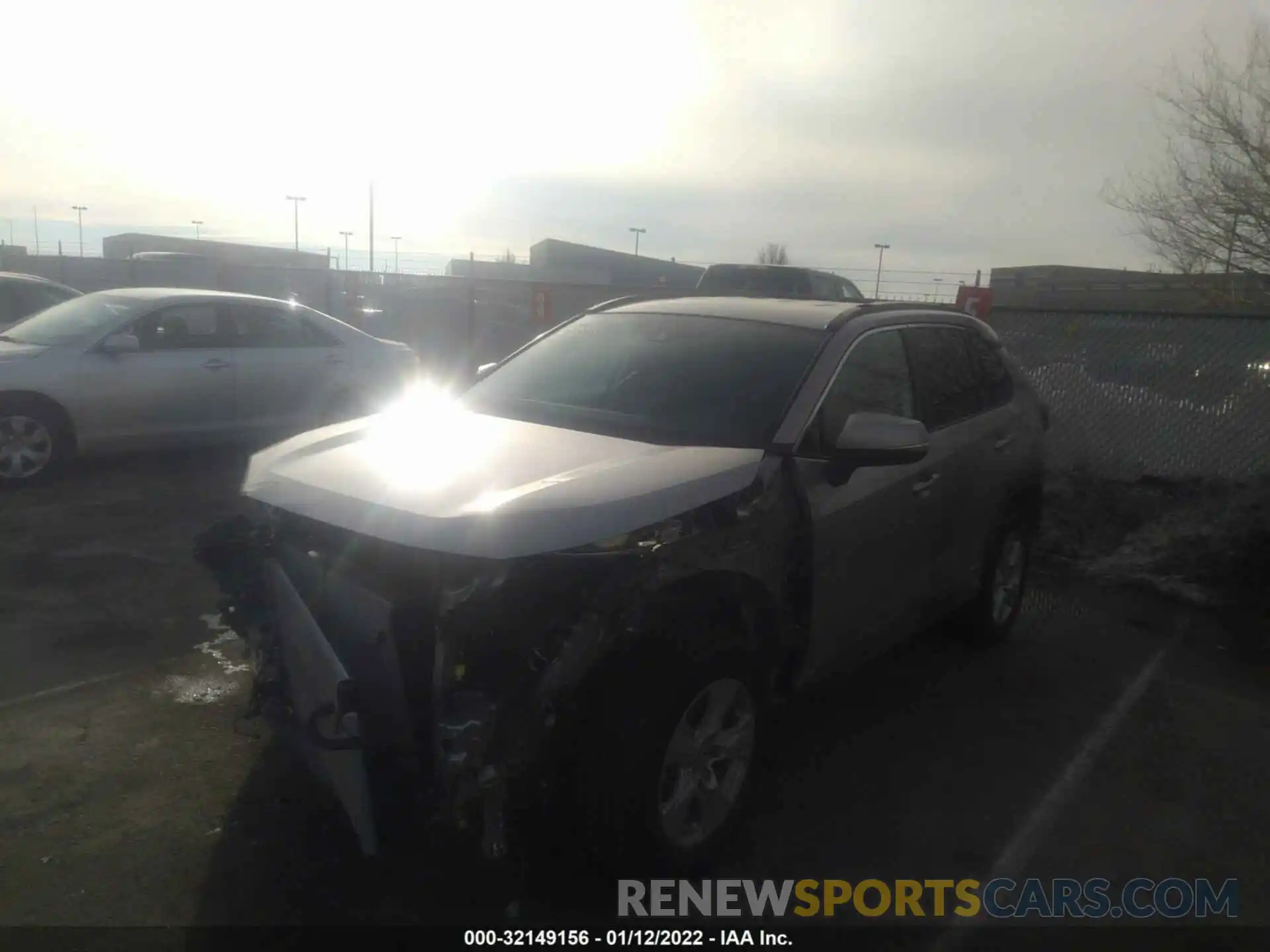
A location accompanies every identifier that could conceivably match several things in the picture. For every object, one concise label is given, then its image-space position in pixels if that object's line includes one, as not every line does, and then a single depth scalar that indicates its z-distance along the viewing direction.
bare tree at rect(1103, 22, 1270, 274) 13.30
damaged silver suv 2.76
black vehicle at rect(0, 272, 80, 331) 11.73
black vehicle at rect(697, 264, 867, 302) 15.23
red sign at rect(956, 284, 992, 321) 10.29
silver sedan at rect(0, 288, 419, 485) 7.99
